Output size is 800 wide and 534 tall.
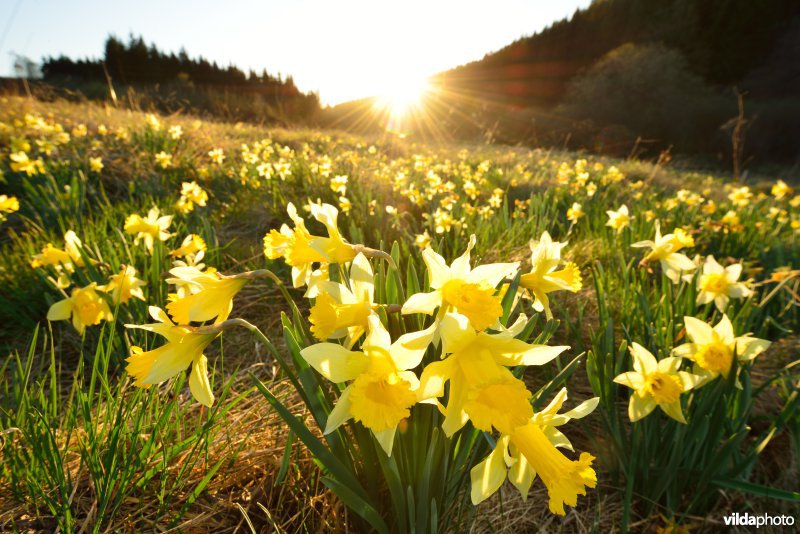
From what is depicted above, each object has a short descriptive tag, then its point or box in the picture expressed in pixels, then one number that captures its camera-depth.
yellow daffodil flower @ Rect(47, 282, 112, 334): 0.33
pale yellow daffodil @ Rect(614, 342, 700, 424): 0.26
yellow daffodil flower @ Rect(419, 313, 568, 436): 0.16
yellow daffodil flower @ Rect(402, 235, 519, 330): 0.18
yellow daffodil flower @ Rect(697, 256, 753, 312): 0.36
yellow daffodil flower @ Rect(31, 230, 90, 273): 0.40
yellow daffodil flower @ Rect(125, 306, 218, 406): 0.19
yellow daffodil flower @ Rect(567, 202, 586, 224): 0.64
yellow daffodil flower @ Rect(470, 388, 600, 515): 0.19
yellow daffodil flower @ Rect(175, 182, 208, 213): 0.61
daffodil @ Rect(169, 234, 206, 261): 0.40
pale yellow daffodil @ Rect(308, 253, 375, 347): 0.18
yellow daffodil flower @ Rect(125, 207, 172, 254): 0.42
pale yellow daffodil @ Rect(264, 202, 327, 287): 0.24
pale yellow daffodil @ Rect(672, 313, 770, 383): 0.28
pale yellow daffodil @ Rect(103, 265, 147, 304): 0.33
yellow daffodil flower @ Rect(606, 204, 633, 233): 0.54
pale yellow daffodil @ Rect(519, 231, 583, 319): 0.25
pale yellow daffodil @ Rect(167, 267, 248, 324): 0.21
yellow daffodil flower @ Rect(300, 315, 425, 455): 0.16
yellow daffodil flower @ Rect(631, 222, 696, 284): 0.37
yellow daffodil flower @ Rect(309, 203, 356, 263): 0.22
